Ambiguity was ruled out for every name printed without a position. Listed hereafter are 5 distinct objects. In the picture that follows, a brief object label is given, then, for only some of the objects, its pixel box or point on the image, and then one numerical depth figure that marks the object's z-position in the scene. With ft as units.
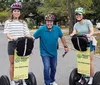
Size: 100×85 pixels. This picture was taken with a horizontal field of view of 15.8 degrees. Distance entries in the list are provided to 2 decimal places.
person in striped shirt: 23.02
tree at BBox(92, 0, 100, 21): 208.33
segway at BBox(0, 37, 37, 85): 22.21
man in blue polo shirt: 25.14
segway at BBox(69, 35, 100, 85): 23.56
